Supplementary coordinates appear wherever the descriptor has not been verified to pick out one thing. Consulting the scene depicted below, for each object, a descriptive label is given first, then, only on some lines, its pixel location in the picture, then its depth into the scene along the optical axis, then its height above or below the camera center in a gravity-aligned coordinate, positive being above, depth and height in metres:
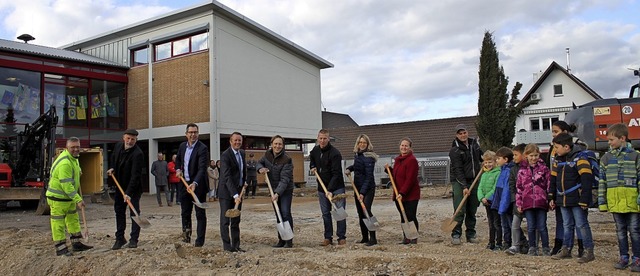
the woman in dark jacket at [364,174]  7.61 -0.18
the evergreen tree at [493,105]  23.20 +2.50
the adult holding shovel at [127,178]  7.45 -0.14
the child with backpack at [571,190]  5.79 -0.41
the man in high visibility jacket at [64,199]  7.14 -0.40
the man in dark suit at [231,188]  7.05 -0.31
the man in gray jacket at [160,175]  15.71 -0.22
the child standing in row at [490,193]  6.92 -0.49
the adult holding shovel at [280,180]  7.35 -0.23
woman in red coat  7.46 -0.30
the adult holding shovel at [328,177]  7.55 -0.21
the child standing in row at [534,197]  6.31 -0.50
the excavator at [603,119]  12.77 +0.95
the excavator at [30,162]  13.95 +0.31
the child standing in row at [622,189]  5.41 -0.38
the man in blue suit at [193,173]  7.27 -0.08
